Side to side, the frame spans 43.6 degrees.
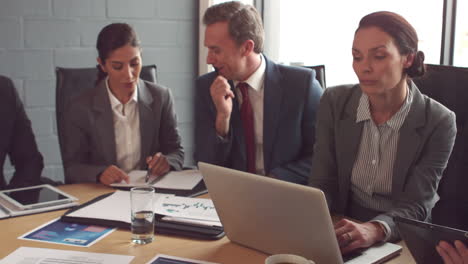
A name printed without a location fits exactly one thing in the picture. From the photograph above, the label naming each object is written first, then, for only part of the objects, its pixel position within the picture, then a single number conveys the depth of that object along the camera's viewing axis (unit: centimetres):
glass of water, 144
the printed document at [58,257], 132
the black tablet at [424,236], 110
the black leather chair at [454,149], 175
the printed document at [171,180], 190
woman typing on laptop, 167
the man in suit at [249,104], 218
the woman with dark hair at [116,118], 219
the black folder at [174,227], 148
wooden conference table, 136
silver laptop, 119
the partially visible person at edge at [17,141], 224
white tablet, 169
